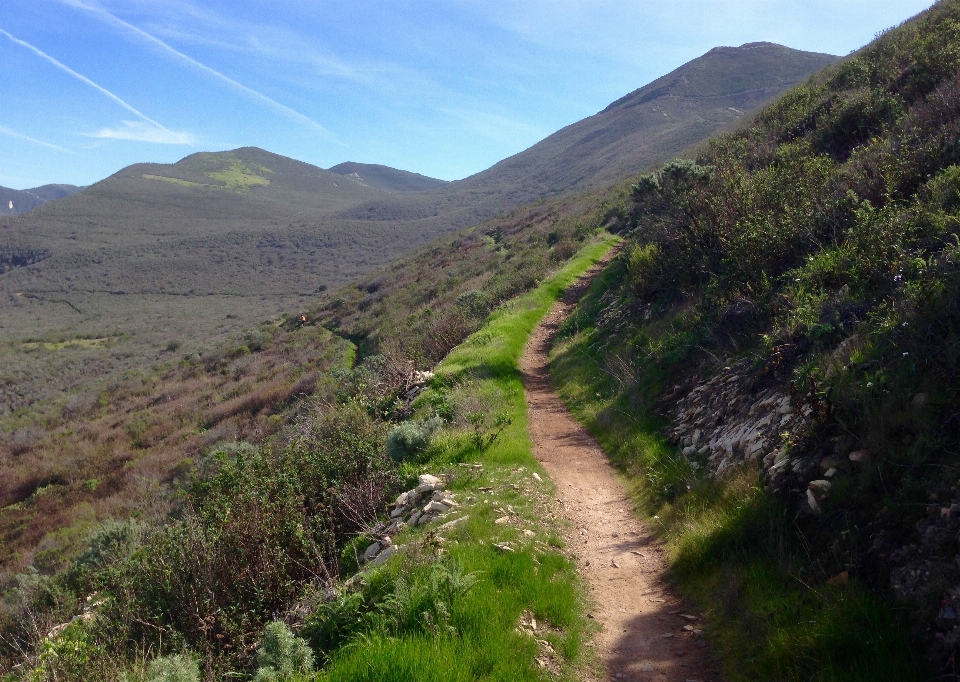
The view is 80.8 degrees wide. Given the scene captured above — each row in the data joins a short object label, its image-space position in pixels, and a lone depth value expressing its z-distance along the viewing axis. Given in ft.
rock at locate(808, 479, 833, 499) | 12.46
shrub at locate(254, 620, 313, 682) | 11.60
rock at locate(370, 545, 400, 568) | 15.88
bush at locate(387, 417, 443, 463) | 24.54
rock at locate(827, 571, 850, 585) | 10.71
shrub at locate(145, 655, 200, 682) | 11.75
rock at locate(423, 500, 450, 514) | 18.25
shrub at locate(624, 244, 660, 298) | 36.11
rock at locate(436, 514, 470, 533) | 16.74
